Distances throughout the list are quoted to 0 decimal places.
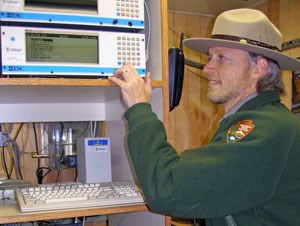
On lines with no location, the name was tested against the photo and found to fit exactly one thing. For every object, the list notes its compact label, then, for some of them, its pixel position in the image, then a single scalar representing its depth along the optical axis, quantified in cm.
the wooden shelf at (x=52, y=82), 97
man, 82
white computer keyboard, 97
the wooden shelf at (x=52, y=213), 92
